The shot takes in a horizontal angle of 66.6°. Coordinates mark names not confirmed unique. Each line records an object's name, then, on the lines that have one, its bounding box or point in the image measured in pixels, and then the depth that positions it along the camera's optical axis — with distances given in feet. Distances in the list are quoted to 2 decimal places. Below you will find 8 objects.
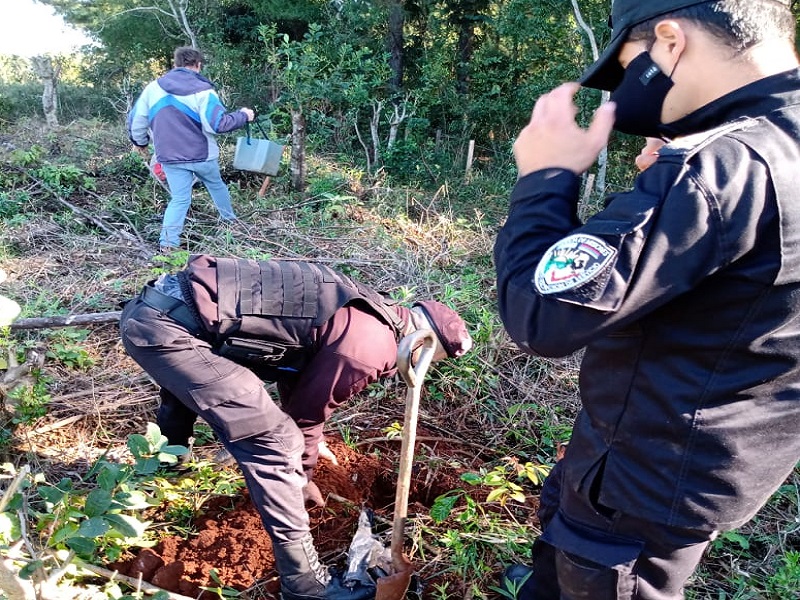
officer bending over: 6.66
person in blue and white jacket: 17.69
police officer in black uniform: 3.26
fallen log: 10.78
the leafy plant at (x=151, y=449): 5.92
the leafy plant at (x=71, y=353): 11.60
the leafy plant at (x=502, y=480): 7.57
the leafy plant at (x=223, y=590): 7.31
